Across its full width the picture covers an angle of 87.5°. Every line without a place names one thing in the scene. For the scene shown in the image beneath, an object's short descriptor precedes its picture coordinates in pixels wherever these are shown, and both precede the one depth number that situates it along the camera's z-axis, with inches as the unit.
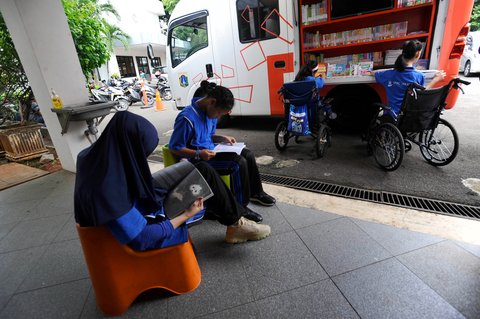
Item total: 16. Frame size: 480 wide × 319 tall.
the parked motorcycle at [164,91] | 468.8
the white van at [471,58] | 323.6
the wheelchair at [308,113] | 126.6
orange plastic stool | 48.3
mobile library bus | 127.3
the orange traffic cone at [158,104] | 360.8
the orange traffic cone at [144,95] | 402.6
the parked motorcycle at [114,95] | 375.9
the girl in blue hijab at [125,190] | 41.3
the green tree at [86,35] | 157.2
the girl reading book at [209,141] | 74.6
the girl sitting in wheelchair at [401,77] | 105.3
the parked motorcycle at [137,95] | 417.3
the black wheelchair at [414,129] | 100.5
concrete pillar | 111.3
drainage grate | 81.0
